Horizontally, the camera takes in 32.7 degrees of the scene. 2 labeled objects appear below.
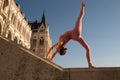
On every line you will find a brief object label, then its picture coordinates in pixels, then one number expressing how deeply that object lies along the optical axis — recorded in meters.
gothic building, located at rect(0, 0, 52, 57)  32.59
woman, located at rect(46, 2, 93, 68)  5.36
